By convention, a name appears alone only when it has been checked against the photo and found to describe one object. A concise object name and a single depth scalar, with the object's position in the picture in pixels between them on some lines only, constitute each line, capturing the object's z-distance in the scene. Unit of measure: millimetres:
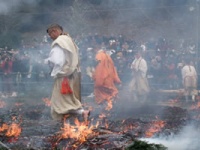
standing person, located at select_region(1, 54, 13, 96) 18856
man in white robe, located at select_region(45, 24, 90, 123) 8305
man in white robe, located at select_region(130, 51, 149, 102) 15641
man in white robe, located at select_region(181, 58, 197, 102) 15609
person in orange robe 13938
